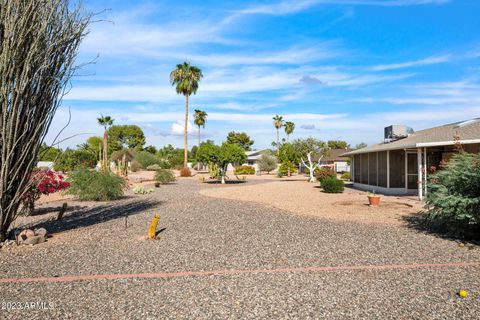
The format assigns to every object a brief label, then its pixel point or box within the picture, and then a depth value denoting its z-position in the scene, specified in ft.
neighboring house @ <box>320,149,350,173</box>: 188.44
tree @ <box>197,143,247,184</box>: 99.89
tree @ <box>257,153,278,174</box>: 182.80
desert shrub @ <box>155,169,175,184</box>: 100.27
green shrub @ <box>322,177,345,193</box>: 70.71
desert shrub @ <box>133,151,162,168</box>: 181.78
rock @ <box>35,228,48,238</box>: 28.36
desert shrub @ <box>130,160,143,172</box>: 169.27
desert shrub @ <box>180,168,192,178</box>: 142.61
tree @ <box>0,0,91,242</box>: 24.53
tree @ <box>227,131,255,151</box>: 283.59
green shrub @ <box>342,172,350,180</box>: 130.64
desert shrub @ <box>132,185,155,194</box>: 69.87
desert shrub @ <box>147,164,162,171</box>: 169.77
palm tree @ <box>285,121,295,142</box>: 257.14
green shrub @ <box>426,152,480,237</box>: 27.35
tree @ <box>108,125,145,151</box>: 274.16
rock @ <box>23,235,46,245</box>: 27.09
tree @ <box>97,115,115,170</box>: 161.46
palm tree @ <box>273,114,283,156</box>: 249.75
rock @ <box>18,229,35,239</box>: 27.32
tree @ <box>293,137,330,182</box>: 120.67
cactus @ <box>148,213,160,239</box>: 29.30
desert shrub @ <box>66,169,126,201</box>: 55.93
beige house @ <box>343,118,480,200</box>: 54.29
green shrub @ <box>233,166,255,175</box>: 173.18
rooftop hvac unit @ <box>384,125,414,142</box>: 84.53
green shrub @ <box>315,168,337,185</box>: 84.87
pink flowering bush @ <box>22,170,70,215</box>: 41.40
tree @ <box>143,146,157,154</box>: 277.31
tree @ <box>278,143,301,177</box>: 127.76
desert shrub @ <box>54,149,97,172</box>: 155.02
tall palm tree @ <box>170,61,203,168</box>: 143.13
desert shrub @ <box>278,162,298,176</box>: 144.66
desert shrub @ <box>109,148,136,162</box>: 168.86
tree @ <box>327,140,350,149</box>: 301.45
